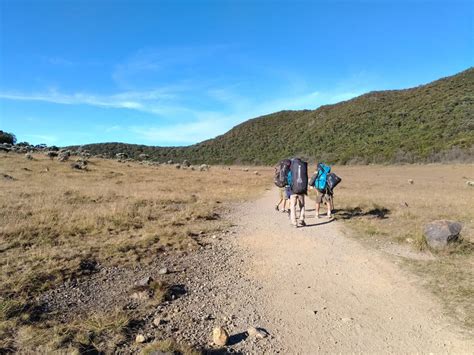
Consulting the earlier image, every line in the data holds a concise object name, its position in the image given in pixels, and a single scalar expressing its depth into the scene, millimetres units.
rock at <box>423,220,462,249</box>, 8375
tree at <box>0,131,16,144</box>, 48844
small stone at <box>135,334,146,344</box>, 4430
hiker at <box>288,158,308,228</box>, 10664
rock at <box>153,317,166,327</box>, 4902
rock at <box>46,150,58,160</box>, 37753
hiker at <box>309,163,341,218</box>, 12508
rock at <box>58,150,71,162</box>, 35562
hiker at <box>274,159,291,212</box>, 12320
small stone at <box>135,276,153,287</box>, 6139
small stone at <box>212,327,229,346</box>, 4449
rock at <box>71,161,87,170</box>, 30619
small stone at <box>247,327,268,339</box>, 4656
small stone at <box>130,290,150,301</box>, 5727
